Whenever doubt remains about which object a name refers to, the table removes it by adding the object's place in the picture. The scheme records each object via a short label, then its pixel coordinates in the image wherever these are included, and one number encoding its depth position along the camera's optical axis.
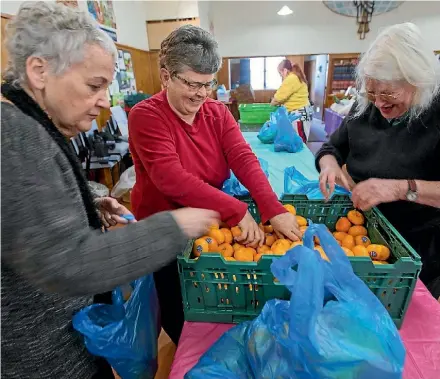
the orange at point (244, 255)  0.99
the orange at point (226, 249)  1.02
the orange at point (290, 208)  1.17
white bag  3.39
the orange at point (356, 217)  1.16
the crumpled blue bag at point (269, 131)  3.18
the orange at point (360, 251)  0.95
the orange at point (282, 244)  0.99
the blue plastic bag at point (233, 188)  1.37
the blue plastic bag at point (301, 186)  1.35
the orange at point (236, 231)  1.08
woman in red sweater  1.07
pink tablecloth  0.73
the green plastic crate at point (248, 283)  0.77
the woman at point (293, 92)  4.68
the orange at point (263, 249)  1.03
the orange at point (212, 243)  0.98
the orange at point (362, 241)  1.04
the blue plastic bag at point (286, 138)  2.93
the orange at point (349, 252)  0.98
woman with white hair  1.05
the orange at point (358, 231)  1.12
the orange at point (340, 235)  1.12
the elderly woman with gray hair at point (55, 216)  0.50
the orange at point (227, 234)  1.07
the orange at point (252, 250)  1.03
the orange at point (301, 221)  1.15
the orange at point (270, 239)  1.09
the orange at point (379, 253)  0.94
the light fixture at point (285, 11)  6.52
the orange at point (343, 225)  1.16
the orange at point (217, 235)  1.02
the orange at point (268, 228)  1.16
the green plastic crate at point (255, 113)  4.11
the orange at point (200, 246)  0.93
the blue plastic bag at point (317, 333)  0.54
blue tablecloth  2.26
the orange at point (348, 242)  1.07
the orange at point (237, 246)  1.06
